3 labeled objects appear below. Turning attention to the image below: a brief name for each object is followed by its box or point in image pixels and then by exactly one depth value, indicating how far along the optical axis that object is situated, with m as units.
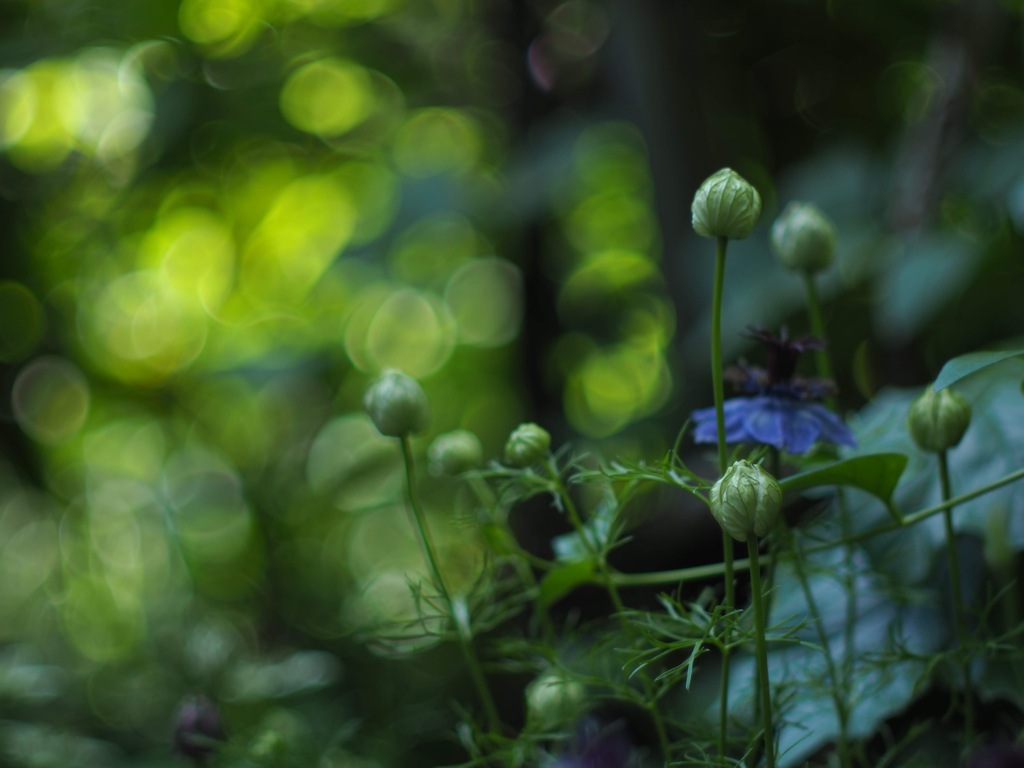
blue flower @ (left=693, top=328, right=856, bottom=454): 0.89
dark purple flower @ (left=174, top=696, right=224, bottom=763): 0.96
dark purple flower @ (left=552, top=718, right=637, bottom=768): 0.88
